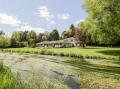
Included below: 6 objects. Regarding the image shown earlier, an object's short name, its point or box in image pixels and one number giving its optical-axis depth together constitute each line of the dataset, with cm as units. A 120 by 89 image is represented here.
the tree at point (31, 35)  4512
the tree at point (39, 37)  4715
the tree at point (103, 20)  1283
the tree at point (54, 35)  4698
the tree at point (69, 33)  4325
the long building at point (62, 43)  3300
